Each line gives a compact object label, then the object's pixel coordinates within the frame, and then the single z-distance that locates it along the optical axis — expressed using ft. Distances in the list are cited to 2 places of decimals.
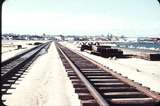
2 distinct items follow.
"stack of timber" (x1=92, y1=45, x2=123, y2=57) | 120.57
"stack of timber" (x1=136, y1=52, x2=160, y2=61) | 108.78
